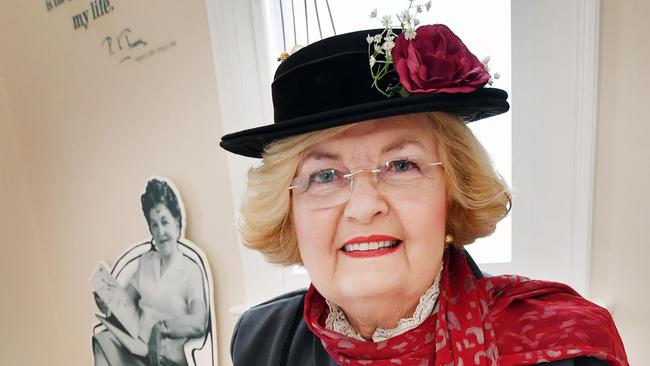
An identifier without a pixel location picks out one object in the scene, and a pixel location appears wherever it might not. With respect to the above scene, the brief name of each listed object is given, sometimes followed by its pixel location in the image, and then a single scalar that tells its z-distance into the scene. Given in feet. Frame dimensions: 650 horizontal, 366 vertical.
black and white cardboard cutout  4.66
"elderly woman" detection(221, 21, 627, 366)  2.16
